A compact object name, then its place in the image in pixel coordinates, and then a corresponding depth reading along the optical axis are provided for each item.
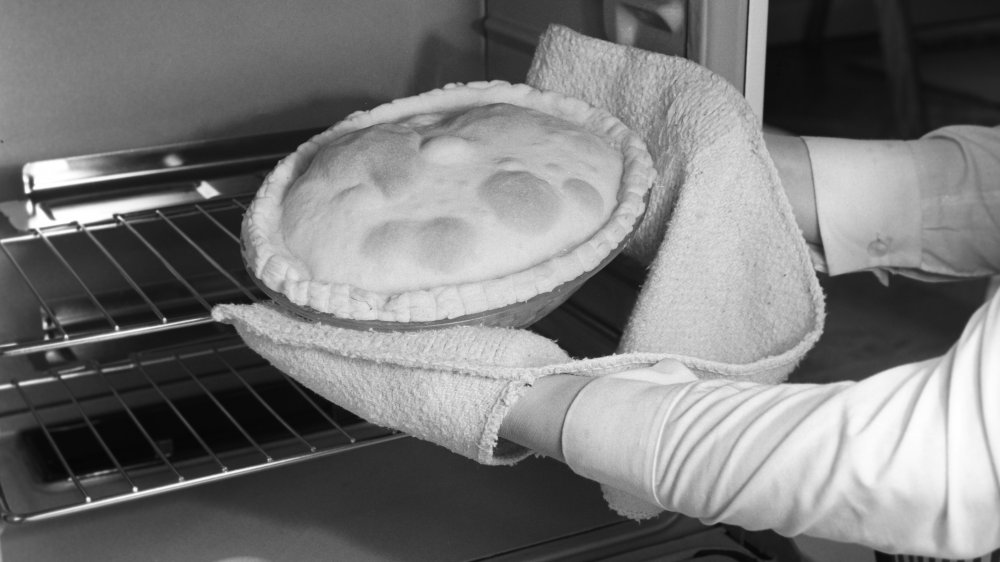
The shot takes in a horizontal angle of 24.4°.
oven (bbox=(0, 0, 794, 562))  1.35
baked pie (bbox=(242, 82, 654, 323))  1.24
